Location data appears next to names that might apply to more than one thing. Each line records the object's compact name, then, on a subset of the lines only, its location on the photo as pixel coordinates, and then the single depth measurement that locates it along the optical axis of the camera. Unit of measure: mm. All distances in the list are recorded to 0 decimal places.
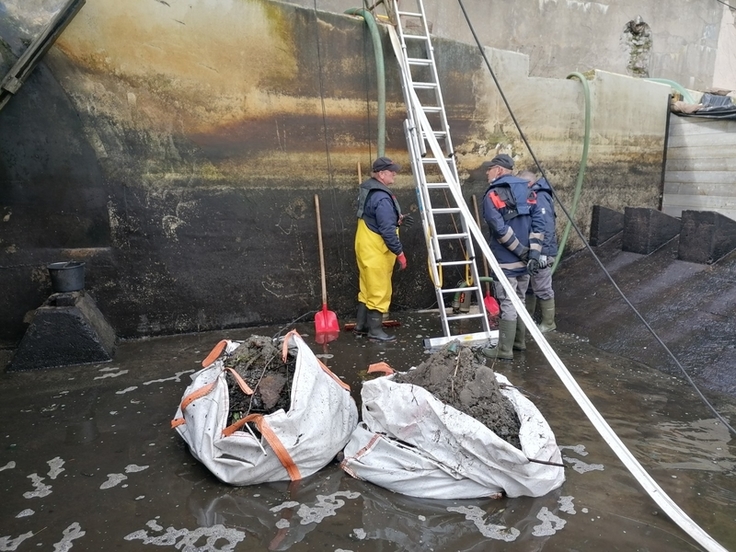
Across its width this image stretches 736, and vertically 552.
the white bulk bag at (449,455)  2650
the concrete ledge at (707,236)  5703
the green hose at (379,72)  5609
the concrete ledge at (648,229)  6469
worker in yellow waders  5199
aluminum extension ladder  5164
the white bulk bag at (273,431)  2760
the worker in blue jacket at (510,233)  4727
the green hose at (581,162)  6727
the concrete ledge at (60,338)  4551
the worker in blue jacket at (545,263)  4996
